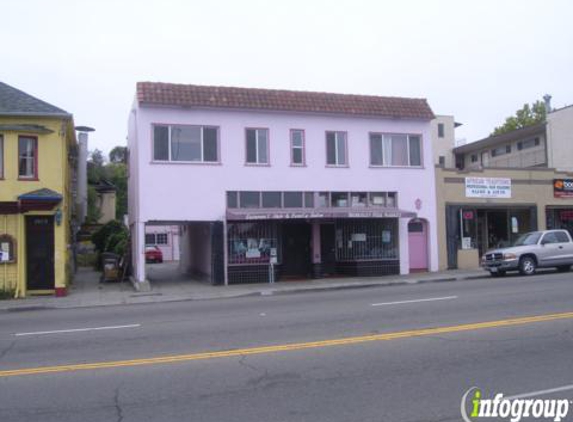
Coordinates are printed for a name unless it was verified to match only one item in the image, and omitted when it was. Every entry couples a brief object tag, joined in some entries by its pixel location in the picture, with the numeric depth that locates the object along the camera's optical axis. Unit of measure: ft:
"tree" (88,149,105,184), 182.70
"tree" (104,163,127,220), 217.15
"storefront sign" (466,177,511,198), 86.17
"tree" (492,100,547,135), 183.83
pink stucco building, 71.15
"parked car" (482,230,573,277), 70.90
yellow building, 64.39
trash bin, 80.69
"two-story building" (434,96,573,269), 84.38
